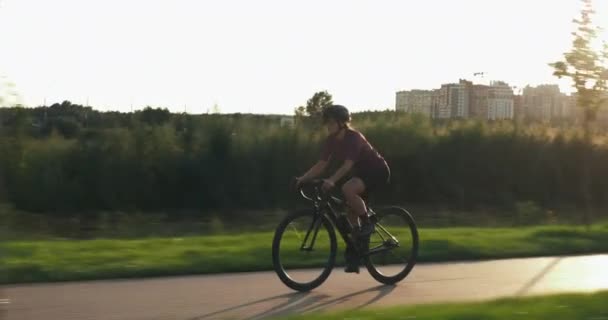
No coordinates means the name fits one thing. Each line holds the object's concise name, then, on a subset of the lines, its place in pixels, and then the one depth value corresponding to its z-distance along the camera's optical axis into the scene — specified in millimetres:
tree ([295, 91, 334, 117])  27250
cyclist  9562
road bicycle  9602
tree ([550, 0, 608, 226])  14898
